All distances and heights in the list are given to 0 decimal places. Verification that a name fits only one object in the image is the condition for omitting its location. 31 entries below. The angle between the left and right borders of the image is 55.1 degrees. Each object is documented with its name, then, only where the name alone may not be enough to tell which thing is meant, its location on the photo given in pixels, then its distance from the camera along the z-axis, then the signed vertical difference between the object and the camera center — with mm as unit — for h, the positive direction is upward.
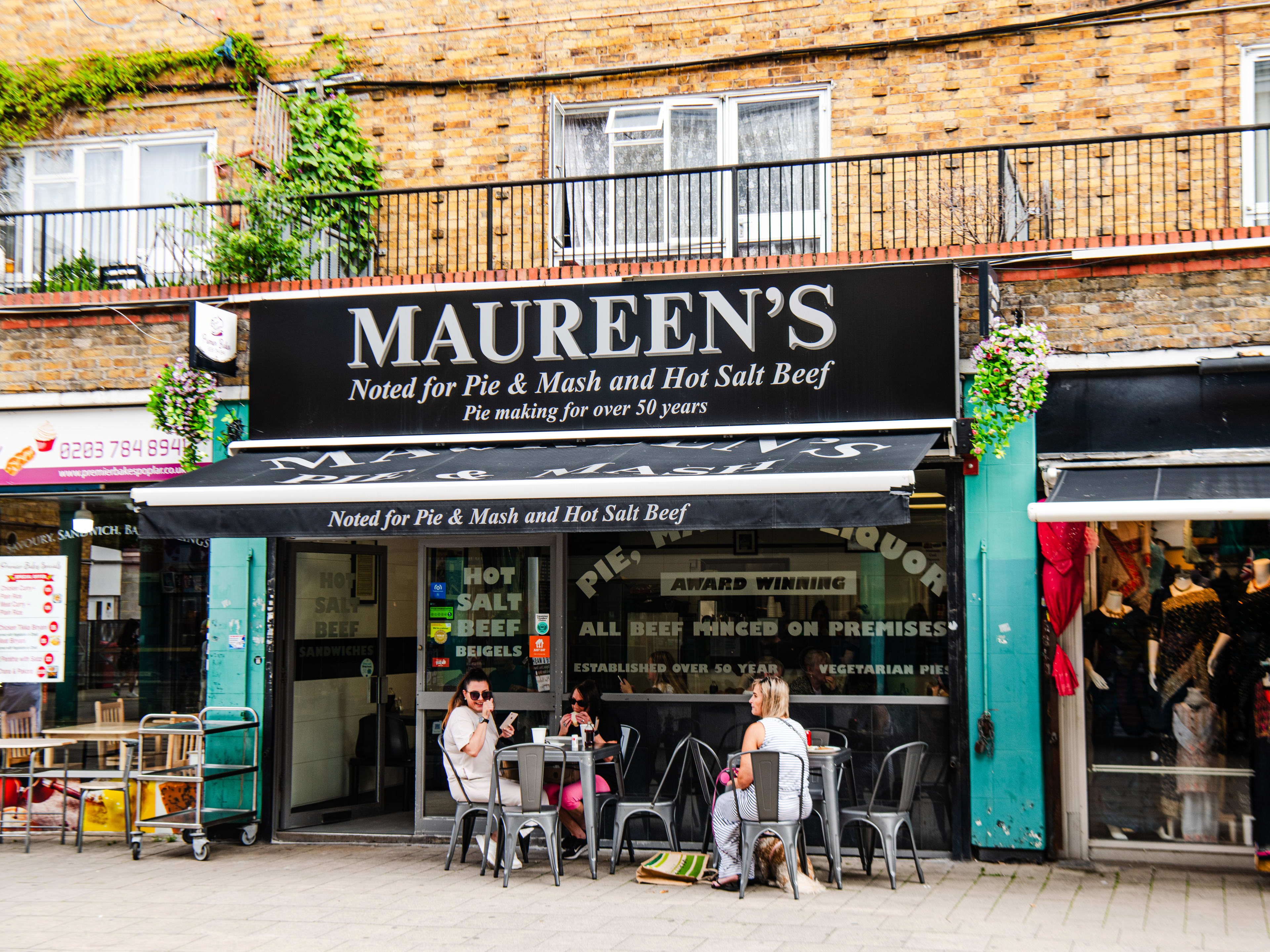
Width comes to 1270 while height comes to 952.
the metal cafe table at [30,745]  9562 -1156
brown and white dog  7770 -1754
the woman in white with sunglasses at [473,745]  8609 -1042
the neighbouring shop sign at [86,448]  10344 +1294
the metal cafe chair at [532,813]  8000 -1414
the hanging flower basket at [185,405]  9867 +1581
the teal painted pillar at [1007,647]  8648 -349
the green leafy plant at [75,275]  11016 +2944
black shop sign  9102 +1915
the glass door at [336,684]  10438 -766
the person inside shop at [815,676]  9297 -597
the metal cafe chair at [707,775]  8852 -1325
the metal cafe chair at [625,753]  8961 -1180
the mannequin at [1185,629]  8688 -223
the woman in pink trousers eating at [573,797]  8734 -1416
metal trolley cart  8992 -1316
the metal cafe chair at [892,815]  7938 -1424
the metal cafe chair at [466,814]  8531 -1521
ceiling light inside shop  10617 +678
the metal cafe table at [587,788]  8211 -1281
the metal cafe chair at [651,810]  8398 -1467
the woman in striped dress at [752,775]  7617 -1107
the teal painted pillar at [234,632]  9961 -273
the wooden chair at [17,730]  10242 -1100
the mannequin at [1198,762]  8648 -1168
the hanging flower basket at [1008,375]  8586 +1573
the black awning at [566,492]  7590 +707
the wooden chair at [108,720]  10086 -1022
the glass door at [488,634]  9914 -288
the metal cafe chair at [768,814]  7453 -1327
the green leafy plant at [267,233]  10289 +3144
